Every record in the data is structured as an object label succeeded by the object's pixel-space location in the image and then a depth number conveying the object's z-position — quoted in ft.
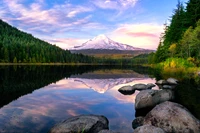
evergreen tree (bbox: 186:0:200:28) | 134.84
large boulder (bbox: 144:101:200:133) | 23.83
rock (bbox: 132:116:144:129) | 27.82
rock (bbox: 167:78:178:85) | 63.86
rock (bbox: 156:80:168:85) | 66.65
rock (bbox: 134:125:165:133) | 20.16
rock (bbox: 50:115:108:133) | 22.49
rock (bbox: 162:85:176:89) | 57.73
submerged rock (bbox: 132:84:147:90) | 57.49
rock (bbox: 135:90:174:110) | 34.99
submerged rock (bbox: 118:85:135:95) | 54.21
